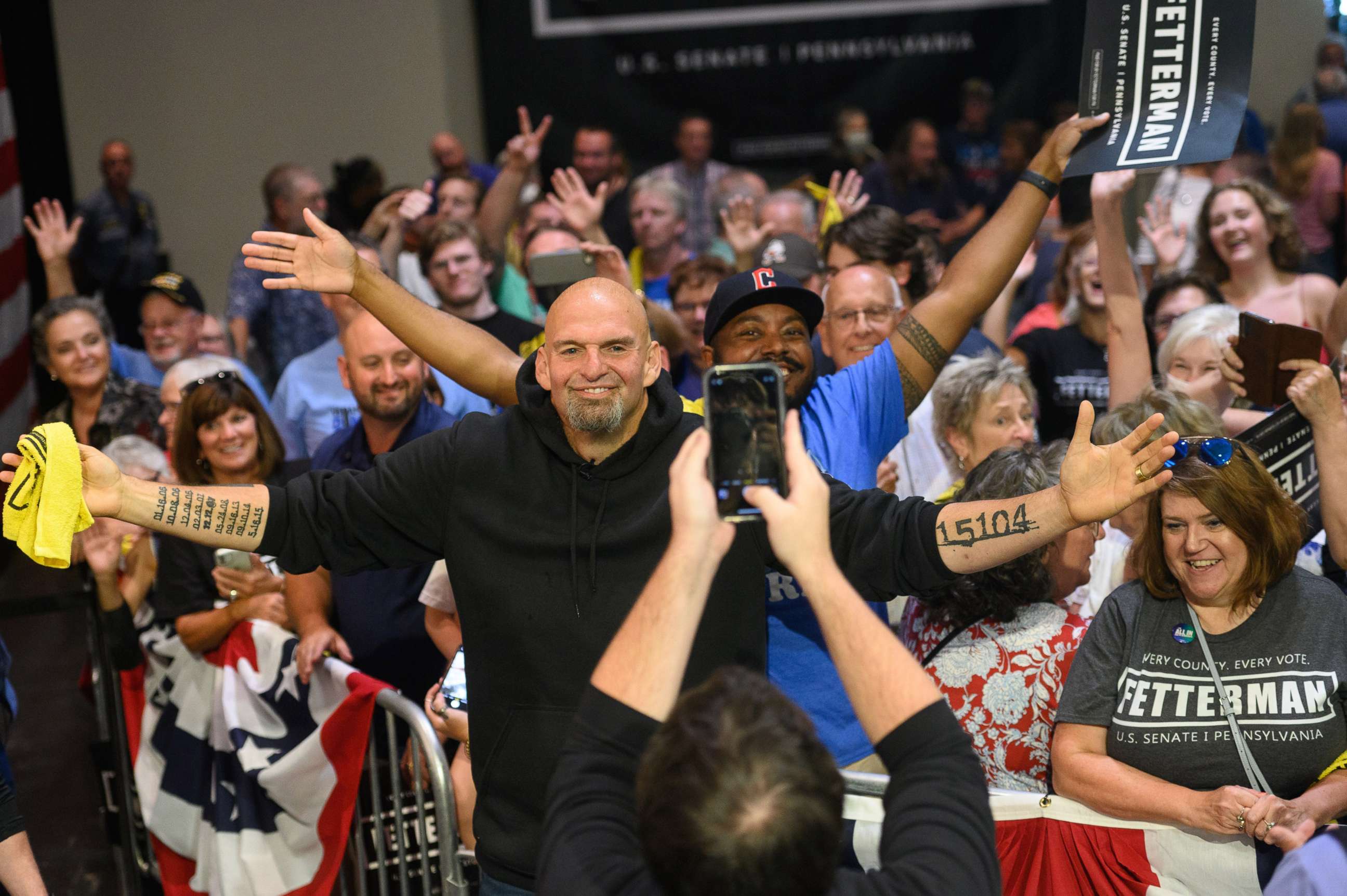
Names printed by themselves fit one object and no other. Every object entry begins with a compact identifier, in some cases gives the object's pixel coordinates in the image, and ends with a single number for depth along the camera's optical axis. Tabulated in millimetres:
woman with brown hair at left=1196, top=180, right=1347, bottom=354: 4988
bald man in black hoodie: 2354
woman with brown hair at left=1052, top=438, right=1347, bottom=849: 2535
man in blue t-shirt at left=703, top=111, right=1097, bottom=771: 3156
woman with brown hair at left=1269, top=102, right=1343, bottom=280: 7438
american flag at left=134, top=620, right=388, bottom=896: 3766
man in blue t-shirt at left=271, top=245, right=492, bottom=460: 5148
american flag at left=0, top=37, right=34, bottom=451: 8117
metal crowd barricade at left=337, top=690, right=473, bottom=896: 3043
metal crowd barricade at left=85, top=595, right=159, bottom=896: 4191
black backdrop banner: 10297
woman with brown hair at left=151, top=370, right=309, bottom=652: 4008
